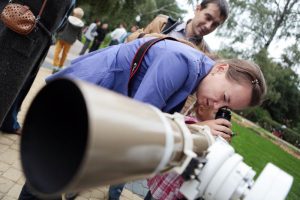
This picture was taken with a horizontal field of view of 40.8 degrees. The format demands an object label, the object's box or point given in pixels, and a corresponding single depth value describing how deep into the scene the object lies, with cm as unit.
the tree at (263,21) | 3256
